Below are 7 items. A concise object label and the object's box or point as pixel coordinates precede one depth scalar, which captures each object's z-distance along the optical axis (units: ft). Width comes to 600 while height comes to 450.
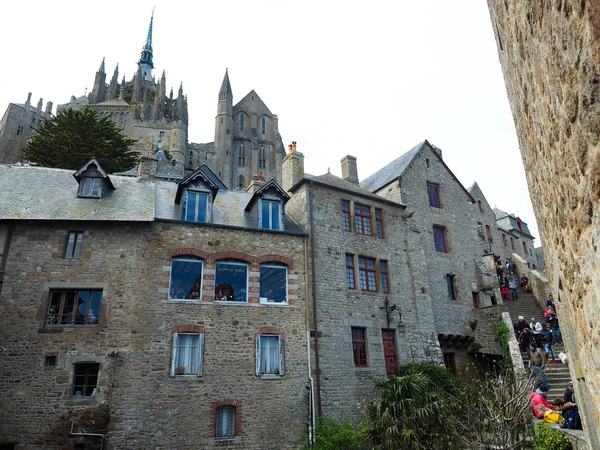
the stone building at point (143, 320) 41.86
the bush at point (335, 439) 43.98
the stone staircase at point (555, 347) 46.32
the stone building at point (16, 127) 195.62
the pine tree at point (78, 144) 89.71
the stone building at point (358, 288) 51.62
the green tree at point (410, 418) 39.70
